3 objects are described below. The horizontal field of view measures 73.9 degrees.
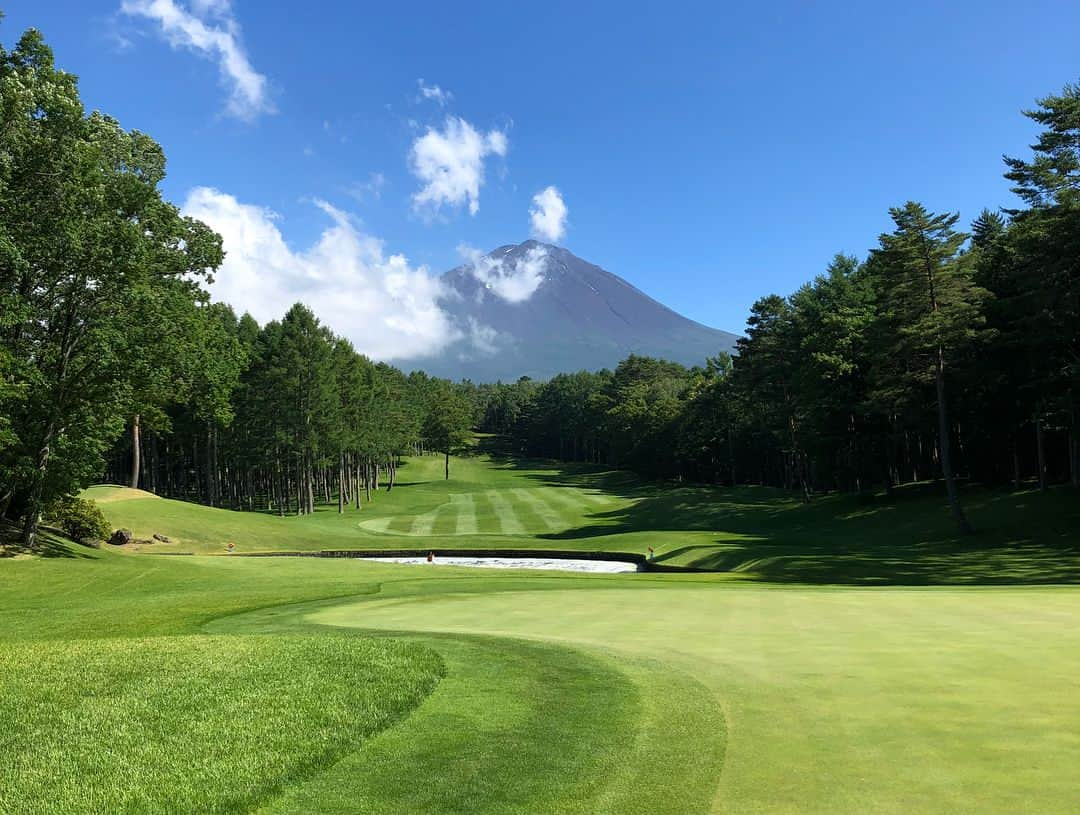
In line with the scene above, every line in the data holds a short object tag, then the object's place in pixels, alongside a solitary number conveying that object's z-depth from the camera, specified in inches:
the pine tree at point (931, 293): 1493.6
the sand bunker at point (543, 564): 1489.9
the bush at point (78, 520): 1315.2
